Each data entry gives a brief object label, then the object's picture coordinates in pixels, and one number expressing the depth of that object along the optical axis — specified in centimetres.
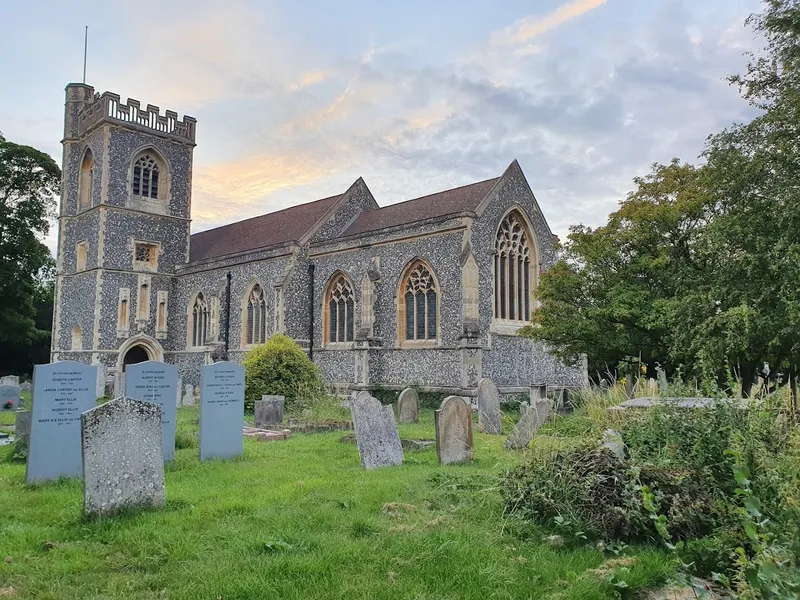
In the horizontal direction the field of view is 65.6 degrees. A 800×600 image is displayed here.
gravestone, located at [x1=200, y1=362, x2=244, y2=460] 884
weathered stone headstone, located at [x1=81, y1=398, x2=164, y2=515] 545
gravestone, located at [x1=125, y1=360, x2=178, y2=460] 843
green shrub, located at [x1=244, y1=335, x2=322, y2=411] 1788
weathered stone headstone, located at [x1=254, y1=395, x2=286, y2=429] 1409
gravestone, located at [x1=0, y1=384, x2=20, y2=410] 1756
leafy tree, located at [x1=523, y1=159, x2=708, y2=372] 1413
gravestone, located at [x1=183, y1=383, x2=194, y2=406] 2062
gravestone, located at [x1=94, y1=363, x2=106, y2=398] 2146
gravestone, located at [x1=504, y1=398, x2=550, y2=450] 915
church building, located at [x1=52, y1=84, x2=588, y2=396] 1966
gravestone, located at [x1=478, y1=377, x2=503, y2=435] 1209
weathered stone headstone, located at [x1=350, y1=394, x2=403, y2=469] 813
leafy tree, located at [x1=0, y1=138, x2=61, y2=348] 3281
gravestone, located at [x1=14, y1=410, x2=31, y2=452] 933
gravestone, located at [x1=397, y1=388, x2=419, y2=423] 1492
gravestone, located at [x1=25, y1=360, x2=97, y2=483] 719
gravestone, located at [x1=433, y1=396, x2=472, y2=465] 831
